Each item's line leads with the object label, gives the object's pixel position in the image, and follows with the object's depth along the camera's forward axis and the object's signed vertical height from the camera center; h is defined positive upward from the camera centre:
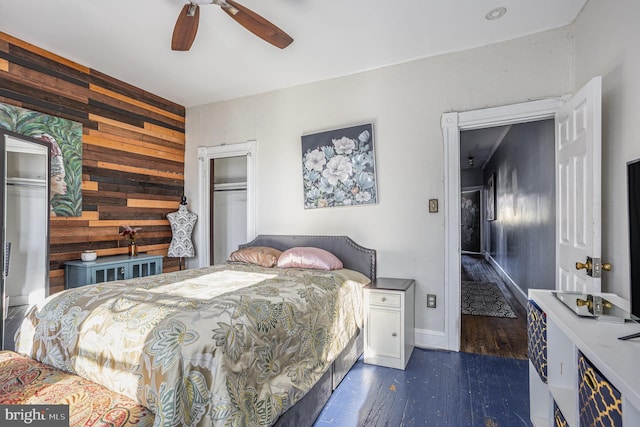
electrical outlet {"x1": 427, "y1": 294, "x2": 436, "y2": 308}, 2.99 -0.81
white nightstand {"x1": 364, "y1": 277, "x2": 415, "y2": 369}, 2.59 -0.91
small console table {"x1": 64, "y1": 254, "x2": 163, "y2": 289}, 3.03 -0.54
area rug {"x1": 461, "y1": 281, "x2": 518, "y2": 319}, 3.95 -1.20
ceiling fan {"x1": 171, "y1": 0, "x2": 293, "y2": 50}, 1.96 +1.26
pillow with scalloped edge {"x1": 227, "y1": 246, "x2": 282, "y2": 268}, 3.24 -0.42
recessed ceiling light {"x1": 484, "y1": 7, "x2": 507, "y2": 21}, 2.39 +1.54
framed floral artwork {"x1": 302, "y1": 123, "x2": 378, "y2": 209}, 3.27 +0.51
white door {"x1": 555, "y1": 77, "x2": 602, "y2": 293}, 1.81 +0.16
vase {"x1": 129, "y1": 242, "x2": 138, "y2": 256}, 3.64 -0.38
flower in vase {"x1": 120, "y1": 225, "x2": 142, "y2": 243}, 3.63 -0.20
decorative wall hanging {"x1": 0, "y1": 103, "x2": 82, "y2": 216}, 2.83 +0.65
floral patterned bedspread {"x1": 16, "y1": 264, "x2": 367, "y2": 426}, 1.26 -0.61
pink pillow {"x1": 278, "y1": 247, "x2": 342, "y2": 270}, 3.01 -0.42
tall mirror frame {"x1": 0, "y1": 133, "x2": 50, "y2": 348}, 2.47 -0.06
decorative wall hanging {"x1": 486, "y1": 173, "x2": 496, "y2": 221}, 7.42 +0.42
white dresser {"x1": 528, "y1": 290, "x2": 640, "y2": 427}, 0.89 -0.55
